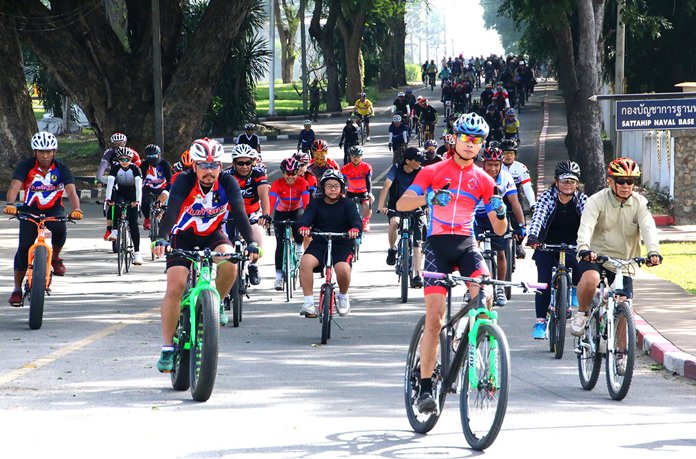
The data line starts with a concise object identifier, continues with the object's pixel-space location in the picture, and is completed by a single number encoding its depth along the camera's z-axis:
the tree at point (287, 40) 80.09
